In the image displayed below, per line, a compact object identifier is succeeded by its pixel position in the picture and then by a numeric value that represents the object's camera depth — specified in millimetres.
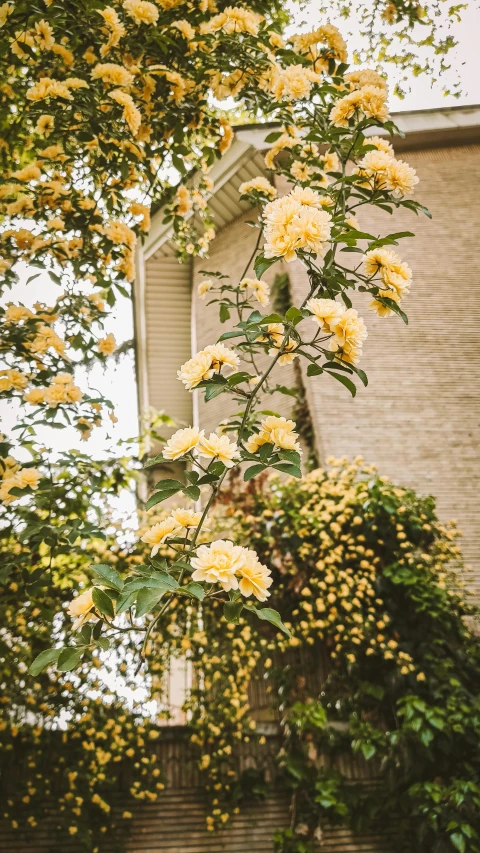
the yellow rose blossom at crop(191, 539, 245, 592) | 1322
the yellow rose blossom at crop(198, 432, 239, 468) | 1490
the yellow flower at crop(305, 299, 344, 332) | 1535
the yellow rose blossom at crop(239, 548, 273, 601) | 1382
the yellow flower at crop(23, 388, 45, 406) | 2832
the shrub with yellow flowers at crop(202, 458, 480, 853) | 3588
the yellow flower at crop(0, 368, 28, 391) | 2826
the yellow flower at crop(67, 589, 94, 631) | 1360
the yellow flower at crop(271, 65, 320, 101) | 2395
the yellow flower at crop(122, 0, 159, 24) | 2535
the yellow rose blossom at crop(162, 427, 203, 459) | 1488
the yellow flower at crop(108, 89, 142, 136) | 2549
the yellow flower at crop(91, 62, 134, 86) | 2549
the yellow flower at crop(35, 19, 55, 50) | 2520
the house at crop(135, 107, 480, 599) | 6062
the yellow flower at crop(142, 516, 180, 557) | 1548
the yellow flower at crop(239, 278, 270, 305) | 2291
